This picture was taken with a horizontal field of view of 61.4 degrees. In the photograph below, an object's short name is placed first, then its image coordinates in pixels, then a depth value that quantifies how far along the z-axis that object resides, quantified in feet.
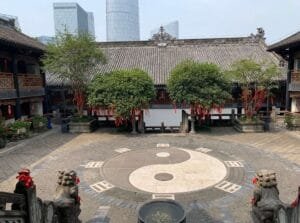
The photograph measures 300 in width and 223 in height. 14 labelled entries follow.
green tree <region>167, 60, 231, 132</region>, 53.57
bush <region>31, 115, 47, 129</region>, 59.77
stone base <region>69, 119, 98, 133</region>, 59.93
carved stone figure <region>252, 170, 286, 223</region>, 18.30
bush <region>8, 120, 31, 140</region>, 51.83
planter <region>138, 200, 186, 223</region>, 17.31
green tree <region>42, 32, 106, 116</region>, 58.44
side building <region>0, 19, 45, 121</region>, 55.93
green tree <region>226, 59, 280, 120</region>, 55.77
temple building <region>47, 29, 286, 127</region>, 75.51
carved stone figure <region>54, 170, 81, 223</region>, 19.26
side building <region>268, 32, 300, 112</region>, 63.82
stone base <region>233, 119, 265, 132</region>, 57.00
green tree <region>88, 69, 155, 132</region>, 53.26
